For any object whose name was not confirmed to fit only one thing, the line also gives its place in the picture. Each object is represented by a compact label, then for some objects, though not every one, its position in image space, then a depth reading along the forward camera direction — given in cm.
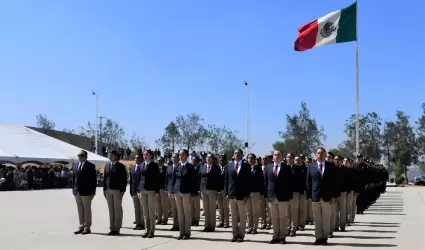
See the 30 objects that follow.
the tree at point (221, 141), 7375
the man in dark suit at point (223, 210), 1451
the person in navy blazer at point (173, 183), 1245
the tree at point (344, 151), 7005
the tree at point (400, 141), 7225
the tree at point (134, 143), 8528
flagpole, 2343
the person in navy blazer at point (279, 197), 1125
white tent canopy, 3822
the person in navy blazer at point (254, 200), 1296
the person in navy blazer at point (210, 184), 1368
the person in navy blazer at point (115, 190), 1268
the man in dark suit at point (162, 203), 1506
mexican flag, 2320
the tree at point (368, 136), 7125
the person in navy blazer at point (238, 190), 1161
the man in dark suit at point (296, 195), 1256
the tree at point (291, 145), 7044
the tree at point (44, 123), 8381
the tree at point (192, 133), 7394
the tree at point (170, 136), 7538
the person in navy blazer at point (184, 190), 1194
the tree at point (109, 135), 8269
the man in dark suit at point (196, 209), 1464
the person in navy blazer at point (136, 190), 1304
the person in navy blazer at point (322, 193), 1094
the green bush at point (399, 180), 5284
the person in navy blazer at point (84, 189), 1261
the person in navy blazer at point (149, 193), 1214
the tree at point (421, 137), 7125
